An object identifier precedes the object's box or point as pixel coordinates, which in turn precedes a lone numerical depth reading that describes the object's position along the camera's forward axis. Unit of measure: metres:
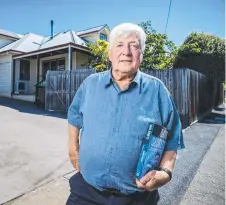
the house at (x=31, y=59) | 16.91
